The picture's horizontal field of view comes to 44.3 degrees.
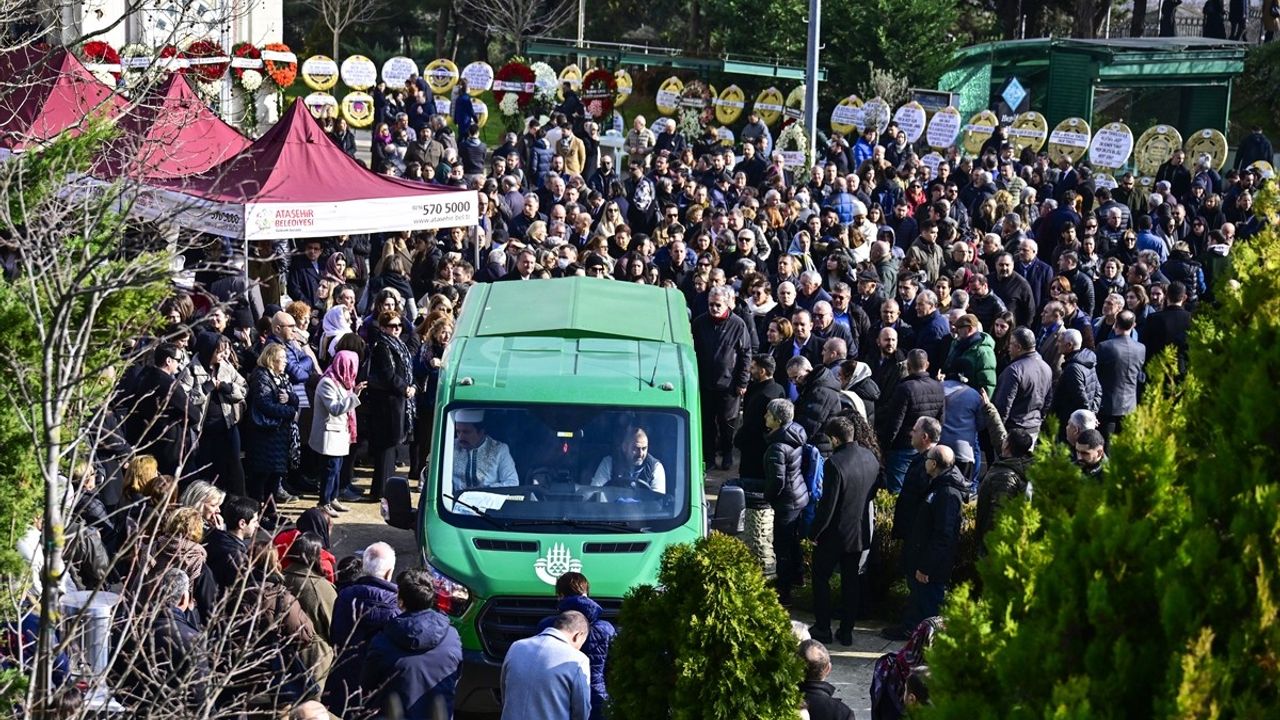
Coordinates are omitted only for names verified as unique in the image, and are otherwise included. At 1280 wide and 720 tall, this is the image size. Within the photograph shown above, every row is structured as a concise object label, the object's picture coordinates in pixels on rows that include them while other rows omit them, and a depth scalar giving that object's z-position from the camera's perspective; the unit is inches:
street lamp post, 1010.1
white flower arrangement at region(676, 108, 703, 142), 1299.2
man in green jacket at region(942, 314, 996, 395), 527.5
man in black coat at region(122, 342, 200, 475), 450.9
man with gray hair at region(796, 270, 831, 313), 610.9
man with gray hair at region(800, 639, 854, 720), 272.8
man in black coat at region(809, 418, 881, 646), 414.0
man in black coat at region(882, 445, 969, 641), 398.6
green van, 361.1
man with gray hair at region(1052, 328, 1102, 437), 529.0
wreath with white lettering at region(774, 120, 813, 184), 996.2
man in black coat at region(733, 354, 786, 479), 497.4
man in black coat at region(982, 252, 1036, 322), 639.8
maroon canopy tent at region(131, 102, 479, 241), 564.4
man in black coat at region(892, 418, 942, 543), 409.1
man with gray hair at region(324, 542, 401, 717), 312.7
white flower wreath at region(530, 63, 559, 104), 1290.6
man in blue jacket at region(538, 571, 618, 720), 312.3
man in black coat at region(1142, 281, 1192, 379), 584.4
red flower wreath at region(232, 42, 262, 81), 936.2
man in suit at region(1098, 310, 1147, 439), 547.5
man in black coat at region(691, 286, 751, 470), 577.9
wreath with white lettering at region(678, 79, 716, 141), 1302.9
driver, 377.7
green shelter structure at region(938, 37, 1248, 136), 1301.7
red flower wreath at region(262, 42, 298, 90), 1075.3
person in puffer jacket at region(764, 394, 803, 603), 436.5
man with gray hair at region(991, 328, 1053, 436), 516.7
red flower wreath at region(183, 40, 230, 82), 783.7
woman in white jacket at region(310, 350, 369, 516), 505.0
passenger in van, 378.9
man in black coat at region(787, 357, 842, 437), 486.6
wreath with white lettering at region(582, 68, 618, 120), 1217.4
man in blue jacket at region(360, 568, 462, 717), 299.1
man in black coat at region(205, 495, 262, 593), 339.9
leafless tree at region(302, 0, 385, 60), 1638.8
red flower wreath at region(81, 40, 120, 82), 767.7
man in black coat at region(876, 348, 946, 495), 485.7
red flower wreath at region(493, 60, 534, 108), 1255.5
